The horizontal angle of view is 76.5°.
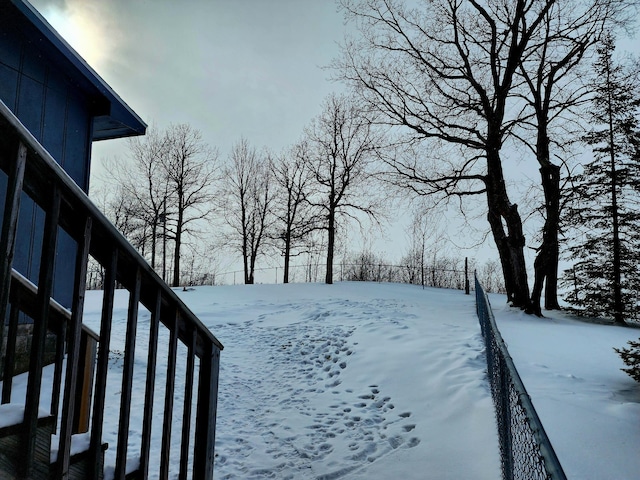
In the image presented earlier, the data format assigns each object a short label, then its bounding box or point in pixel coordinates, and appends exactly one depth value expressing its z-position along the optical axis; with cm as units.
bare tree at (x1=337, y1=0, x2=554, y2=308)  1350
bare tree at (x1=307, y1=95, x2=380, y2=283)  2512
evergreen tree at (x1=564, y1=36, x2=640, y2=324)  1402
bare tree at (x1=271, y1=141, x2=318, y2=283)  2809
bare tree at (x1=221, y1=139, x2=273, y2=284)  3025
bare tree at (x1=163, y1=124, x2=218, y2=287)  2570
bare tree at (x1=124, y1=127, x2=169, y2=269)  2589
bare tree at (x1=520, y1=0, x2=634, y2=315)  1328
